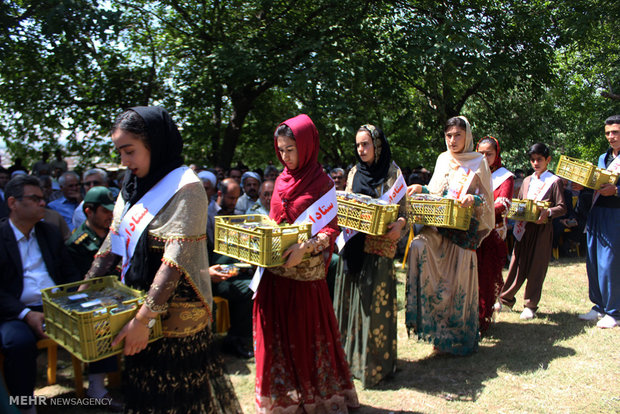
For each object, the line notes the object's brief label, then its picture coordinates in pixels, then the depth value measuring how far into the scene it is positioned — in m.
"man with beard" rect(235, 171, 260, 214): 6.70
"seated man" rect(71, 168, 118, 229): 5.70
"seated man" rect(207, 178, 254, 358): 4.94
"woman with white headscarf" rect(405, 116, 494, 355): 4.59
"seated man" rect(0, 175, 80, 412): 3.29
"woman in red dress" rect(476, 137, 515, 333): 5.32
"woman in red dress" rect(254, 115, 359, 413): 3.32
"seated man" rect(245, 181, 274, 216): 5.40
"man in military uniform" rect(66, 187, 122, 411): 3.86
